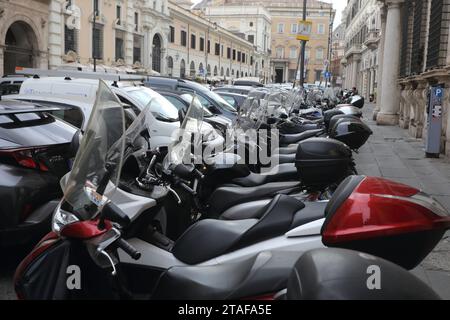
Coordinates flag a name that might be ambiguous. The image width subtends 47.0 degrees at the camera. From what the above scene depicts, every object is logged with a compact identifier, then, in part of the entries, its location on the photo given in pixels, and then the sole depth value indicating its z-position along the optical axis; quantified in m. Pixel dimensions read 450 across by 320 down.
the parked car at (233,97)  15.08
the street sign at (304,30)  17.96
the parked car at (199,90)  12.24
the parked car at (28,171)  4.21
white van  7.51
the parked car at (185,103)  10.59
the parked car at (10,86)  11.55
